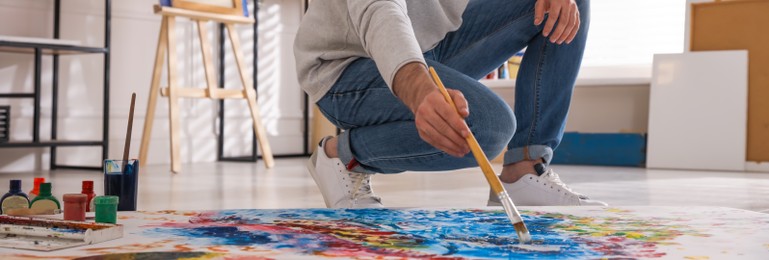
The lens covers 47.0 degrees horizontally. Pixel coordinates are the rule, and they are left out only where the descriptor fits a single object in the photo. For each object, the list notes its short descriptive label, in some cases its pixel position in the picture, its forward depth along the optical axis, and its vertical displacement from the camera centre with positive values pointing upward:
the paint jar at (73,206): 1.26 -0.14
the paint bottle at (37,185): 1.58 -0.14
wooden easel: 3.52 +0.14
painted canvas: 1.05 -0.16
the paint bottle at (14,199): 1.51 -0.16
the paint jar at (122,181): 1.56 -0.13
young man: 1.63 +0.05
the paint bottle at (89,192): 1.56 -0.15
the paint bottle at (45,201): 1.50 -0.16
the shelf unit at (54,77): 3.11 +0.12
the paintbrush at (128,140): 1.46 -0.05
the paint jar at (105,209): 1.26 -0.14
